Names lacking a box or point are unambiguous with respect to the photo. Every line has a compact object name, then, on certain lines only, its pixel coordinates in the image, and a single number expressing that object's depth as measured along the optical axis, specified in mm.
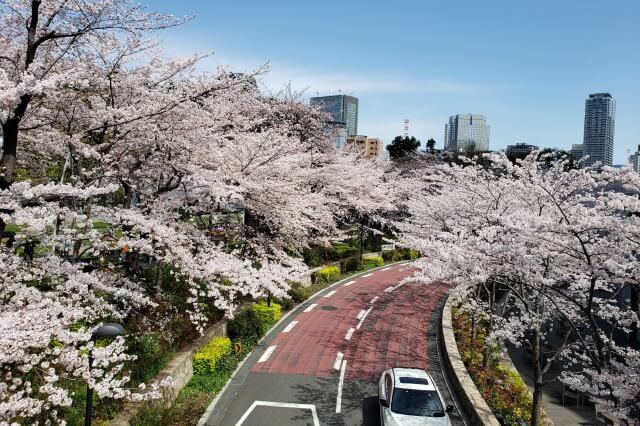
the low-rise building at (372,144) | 162475
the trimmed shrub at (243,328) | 16750
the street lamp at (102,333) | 7766
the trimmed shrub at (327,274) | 26781
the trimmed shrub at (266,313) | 18391
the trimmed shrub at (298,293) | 22469
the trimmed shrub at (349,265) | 30766
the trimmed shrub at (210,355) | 13945
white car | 10352
